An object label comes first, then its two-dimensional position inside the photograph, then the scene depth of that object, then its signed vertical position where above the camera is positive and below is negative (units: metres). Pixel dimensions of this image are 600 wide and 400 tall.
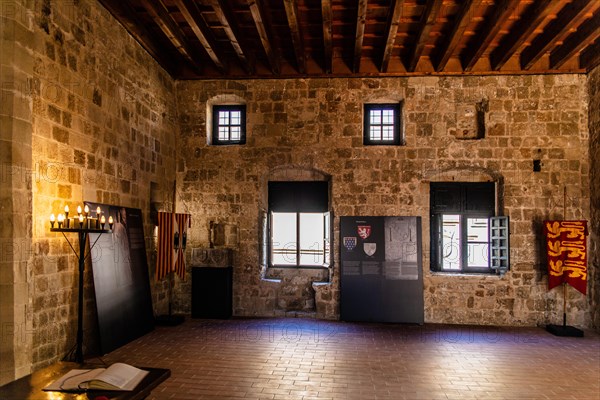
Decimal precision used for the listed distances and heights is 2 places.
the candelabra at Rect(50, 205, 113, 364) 4.25 -0.14
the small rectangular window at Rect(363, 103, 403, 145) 7.77 +1.71
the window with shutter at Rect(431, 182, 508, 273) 7.44 -0.22
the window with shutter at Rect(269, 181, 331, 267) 7.87 -0.17
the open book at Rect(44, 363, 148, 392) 2.20 -0.93
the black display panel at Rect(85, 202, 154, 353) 5.18 -0.90
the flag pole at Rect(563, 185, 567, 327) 6.64 -1.23
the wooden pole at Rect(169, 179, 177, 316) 7.56 -1.16
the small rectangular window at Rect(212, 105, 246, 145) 8.02 +1.79
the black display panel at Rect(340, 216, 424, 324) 7.20 -0.99
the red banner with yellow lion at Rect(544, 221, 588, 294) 6.73 -0.66
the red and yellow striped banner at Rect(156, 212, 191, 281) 6.69 -0.47
